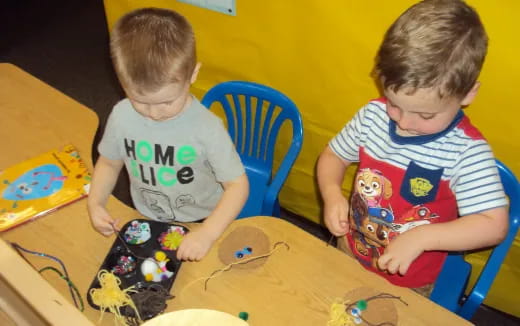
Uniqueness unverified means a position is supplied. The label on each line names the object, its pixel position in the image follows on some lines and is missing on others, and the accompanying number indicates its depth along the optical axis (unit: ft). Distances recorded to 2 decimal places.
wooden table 3.13
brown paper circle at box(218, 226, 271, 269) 3.45
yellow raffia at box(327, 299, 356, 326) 3.02
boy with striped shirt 2.87
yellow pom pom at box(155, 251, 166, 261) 3.38
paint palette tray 3.27
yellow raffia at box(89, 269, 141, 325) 3.06
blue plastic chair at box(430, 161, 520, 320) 3.73
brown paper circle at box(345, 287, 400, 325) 3.06
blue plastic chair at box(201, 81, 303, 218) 4.61
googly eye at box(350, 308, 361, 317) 3.08
